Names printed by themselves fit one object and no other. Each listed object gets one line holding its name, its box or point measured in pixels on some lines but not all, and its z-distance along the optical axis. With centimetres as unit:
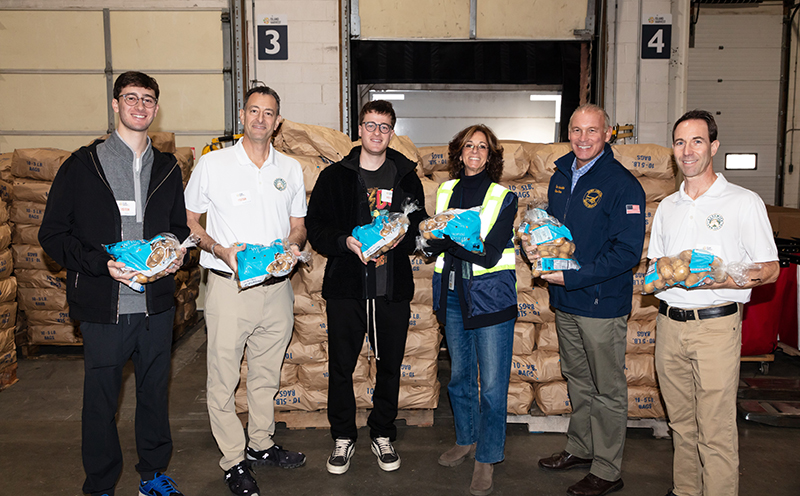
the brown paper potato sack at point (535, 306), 340
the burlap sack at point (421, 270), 345
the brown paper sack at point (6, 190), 515
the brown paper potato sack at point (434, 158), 367
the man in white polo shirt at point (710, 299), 227
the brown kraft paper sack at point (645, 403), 338
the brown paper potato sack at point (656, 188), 337
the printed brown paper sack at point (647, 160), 333
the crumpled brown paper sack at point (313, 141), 338
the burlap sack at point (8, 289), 425
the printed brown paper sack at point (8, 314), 423
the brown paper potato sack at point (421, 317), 345
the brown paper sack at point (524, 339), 342
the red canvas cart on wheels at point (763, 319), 446
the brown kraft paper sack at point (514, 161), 340
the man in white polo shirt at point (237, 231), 270
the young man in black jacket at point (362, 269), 281
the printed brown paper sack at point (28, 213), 511
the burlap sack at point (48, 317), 517
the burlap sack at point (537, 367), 341
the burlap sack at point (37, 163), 501
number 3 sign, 601
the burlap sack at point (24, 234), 514
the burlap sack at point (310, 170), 336
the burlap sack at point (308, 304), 341
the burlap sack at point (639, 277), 332
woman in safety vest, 264
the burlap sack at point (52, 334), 517
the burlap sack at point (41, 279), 513
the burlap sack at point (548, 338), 341
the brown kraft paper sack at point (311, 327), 341
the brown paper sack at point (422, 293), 344
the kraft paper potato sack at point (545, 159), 340
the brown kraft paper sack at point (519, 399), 345
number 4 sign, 597
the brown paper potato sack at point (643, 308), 332
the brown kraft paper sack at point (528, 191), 344
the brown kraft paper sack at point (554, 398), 340
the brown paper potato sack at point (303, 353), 343
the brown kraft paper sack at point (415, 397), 349
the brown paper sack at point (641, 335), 336
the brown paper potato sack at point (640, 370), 338
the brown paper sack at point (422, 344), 346
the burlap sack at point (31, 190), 503
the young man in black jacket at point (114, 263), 231
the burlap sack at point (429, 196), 339
